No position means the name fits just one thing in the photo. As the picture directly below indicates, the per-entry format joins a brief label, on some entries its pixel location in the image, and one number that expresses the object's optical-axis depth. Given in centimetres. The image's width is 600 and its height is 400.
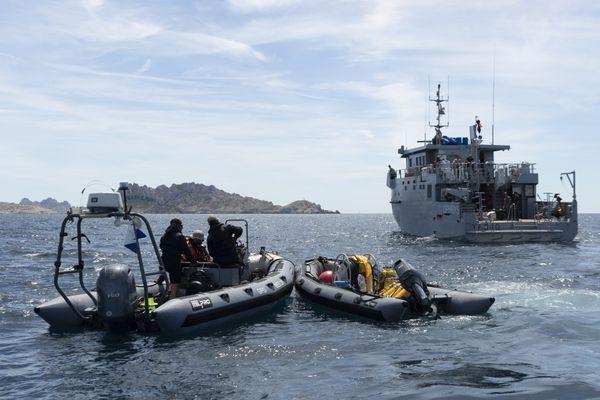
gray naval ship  3162
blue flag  1021
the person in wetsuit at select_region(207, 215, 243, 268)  1271
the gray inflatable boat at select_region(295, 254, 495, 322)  1193
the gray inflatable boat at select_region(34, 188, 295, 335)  997
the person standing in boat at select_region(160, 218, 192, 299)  1152
